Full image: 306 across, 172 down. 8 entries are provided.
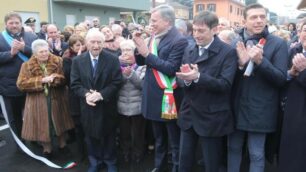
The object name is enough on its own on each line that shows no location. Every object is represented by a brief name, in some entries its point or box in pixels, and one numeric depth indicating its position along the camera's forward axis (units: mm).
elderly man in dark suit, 4023
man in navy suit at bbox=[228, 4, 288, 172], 3082
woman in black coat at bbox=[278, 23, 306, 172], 2992
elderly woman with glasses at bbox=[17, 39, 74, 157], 4477
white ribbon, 4664
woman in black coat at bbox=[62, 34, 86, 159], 4582
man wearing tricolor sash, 3703
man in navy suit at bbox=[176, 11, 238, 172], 3081
